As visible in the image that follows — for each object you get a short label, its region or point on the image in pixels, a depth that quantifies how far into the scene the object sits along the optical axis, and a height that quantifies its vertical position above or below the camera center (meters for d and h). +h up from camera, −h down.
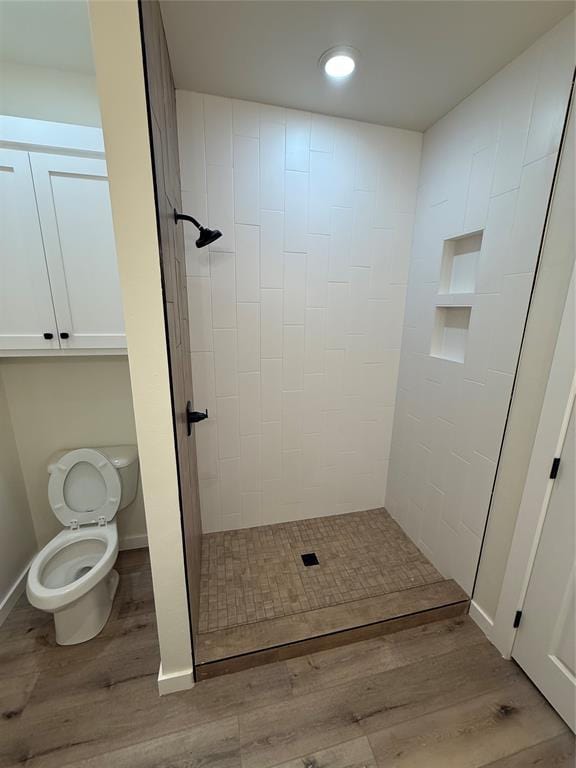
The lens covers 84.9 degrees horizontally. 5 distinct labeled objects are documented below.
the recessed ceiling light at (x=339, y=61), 1.18 +0.96
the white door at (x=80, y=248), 1.31 +0.25
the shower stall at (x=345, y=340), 1.33 -0.15
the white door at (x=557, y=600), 1.15 -1.08
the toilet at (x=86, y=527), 1.45 -1.14
